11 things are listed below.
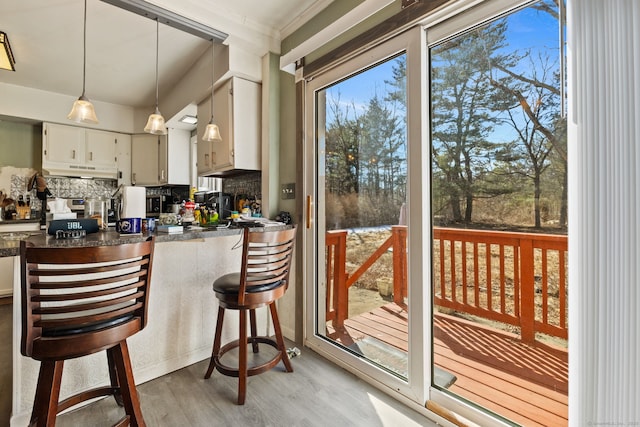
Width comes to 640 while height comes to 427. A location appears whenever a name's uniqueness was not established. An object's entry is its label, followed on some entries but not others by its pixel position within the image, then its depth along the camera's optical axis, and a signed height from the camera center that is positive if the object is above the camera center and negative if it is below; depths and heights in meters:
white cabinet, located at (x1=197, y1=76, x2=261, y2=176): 2.51 +0.83
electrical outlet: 2.40 +0.21
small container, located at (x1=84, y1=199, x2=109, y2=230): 1.88 +0.03
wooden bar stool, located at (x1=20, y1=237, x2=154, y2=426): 1.01 -0.40
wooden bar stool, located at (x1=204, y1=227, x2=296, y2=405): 1.61 -0.45
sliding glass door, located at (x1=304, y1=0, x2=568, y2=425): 1.32 +0.02
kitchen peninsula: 1.41 -0.66
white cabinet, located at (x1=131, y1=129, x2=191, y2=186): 4.01 +0.84
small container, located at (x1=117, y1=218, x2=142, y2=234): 1.64 -0.05
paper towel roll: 1.89 +0.09
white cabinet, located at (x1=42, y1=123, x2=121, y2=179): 3.77 +0.90
